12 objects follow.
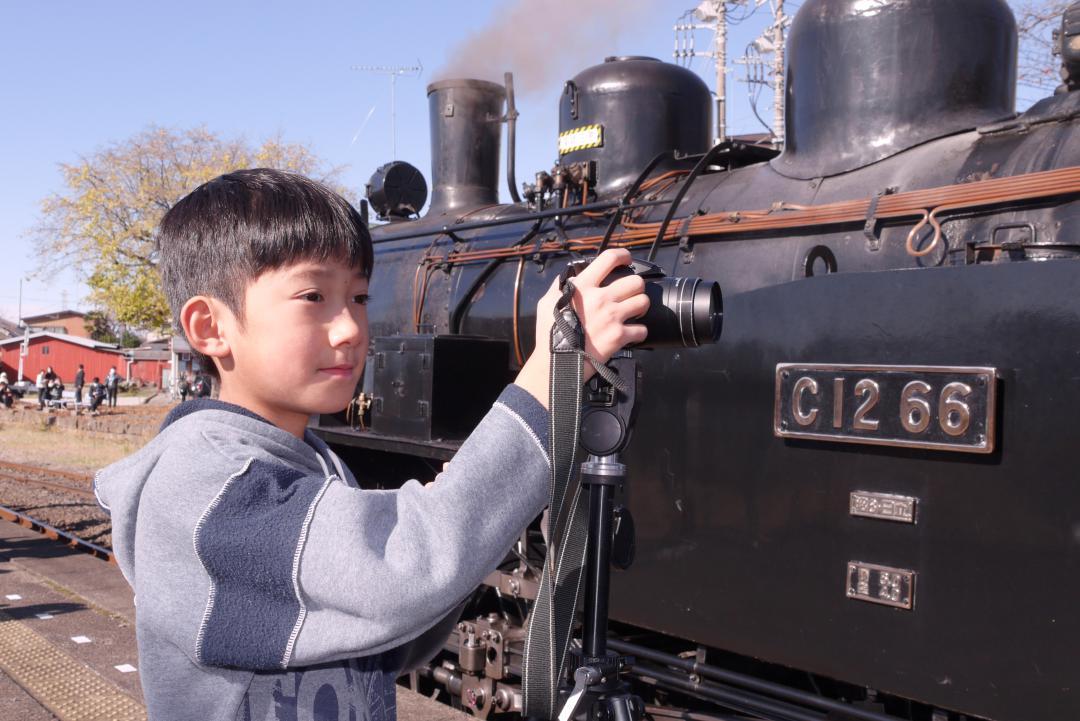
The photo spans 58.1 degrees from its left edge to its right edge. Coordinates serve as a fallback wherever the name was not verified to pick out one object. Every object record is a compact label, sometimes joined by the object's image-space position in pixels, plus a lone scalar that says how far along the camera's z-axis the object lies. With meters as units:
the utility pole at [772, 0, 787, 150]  20.64
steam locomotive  2.31
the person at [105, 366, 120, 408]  29.86
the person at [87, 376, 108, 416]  26.08
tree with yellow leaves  30.33
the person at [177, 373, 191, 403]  25.31
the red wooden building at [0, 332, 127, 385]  46.28
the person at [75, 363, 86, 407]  29.16
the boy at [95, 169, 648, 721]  1.06
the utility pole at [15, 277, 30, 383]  42.00
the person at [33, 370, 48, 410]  29.43
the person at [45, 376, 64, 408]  30.95
